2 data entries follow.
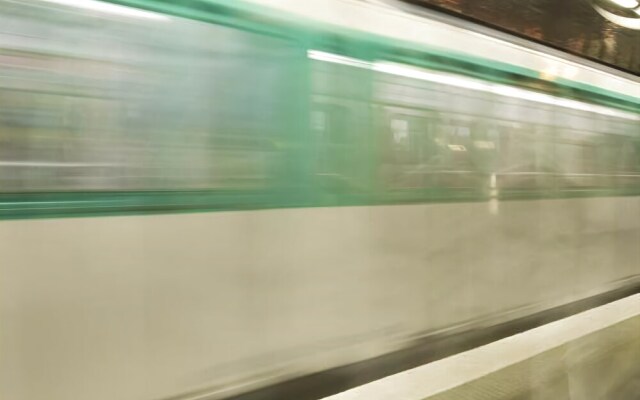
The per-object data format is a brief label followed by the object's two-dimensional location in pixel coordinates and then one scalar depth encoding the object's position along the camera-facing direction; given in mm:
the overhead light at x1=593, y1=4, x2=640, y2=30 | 5785
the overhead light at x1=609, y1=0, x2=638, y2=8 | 5854
